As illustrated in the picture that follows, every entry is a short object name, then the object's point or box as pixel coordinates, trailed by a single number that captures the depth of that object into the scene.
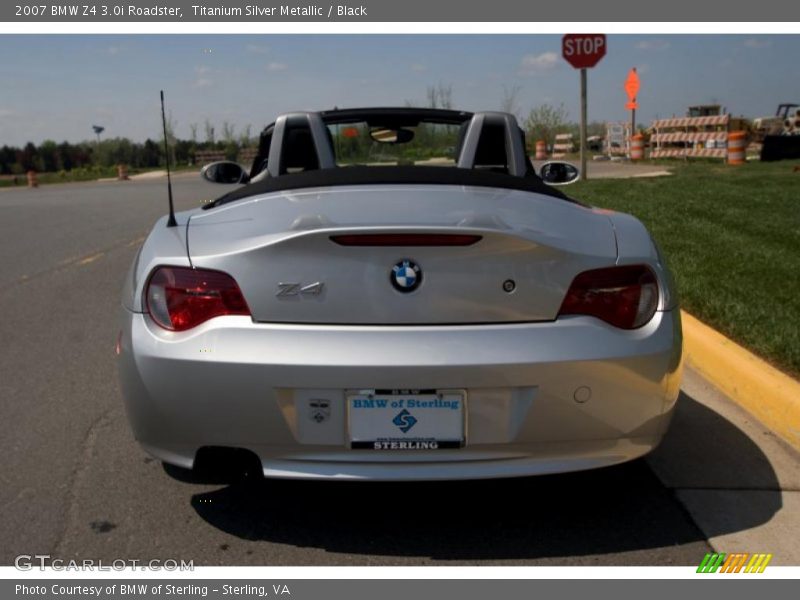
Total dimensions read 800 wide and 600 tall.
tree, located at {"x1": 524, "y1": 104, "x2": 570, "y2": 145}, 39.00
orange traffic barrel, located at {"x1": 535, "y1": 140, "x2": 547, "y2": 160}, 34.07
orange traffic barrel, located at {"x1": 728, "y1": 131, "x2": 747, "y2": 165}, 22.22
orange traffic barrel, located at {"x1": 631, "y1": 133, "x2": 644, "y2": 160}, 30.04
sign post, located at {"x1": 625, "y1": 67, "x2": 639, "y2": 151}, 29.33
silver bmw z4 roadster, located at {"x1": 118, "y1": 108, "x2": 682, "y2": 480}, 2.76
